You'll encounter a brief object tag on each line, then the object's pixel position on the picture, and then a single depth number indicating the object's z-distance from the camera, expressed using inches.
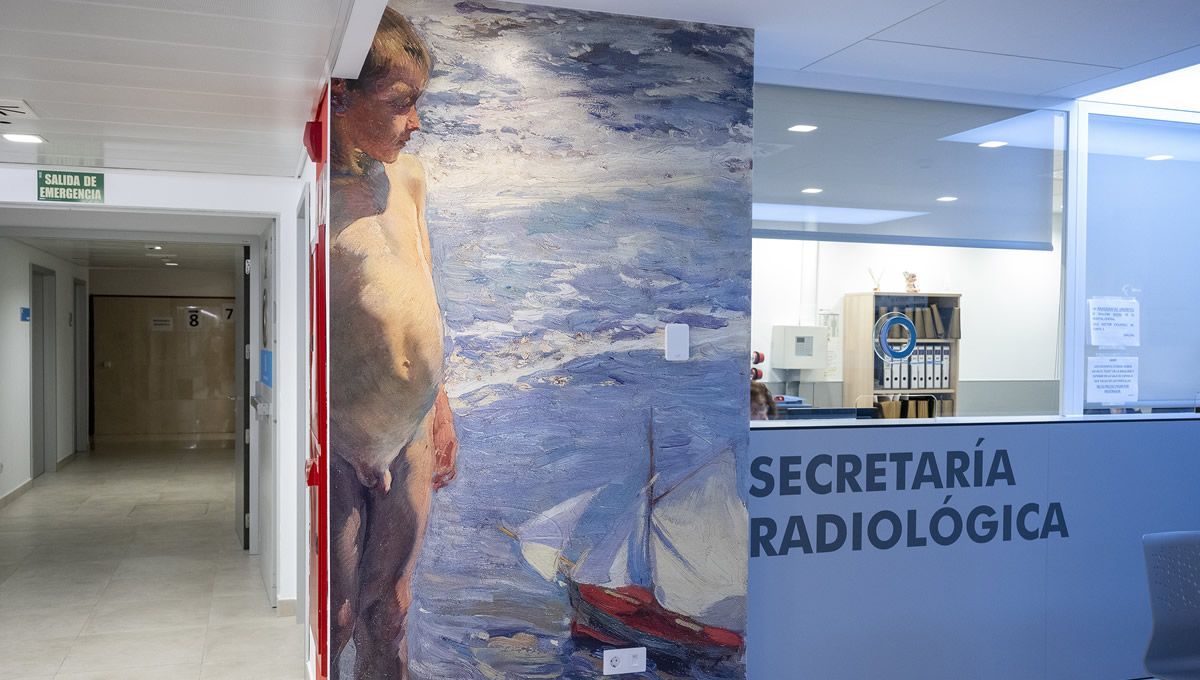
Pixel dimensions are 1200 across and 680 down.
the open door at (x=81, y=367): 495.2
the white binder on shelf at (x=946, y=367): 202.8
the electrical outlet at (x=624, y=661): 132.5
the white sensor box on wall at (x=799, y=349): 203.6
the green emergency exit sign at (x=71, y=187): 200.4
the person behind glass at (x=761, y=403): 163.2
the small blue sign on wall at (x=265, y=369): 224.6
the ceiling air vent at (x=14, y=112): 143.6
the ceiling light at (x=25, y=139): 170.6
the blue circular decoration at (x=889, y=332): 217.3
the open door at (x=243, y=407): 267.9
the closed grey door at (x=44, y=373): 405.7
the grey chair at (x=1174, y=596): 122.1
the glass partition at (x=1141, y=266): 188.4
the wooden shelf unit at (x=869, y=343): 194.5
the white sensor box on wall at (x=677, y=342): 135.3
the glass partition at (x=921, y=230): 165.9
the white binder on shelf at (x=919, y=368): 202.8
